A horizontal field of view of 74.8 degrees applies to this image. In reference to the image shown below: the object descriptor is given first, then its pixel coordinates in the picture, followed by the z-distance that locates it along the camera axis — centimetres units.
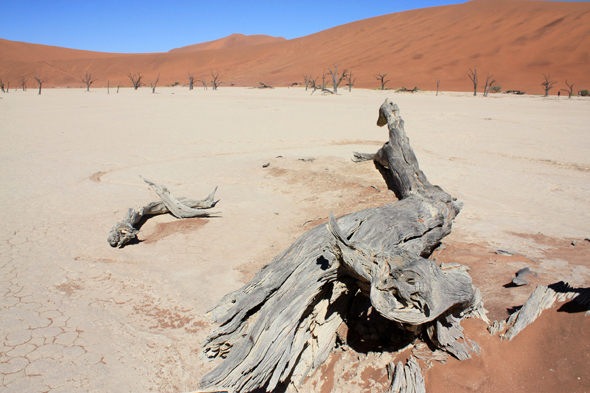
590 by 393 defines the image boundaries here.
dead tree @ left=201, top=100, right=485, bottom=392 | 233
